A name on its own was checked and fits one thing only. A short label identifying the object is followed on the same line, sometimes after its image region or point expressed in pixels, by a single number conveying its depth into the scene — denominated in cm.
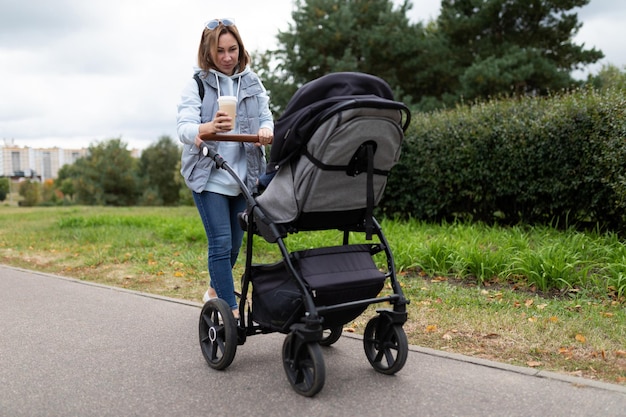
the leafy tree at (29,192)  5861
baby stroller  317
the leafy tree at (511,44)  2039
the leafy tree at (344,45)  2220
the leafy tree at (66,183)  4836
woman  404
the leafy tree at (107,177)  4456
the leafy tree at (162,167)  5403
